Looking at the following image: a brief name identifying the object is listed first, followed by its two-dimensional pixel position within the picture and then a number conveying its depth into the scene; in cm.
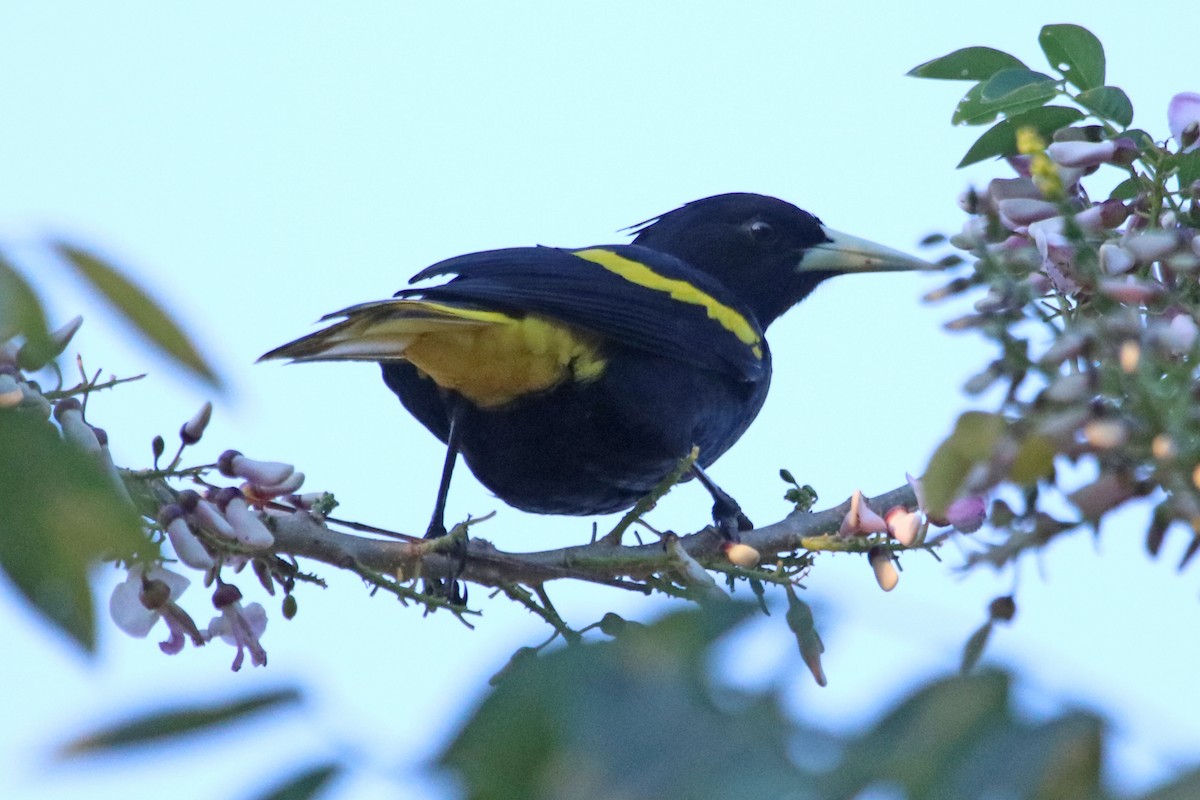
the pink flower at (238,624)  443
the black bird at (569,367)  591
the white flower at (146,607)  418
